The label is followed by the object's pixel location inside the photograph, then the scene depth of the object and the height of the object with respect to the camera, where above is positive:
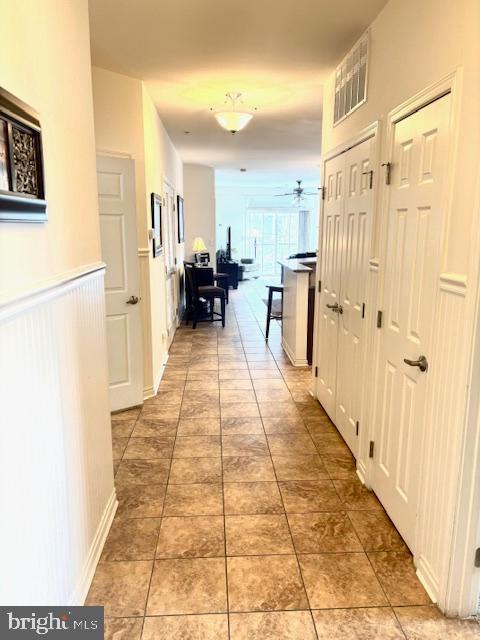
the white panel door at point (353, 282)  2.67 -0.29
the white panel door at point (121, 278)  3.40 -0.34
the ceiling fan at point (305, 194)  12.86 +1.22
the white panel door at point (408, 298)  1.82 -0.27
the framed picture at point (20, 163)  1.16 +0.20
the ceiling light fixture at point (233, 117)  3.96 +1.04
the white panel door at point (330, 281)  3.27 -0.34
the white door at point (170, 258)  5.47 -0.30
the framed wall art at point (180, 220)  7.03 +0.25
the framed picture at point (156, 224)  4.20 +0.10
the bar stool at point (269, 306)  6.05 -0.96
